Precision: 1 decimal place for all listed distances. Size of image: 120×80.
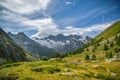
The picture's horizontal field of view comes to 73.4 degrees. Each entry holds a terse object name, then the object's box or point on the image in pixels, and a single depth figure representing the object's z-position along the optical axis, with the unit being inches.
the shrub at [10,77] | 1010.9
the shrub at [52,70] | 1096.0
